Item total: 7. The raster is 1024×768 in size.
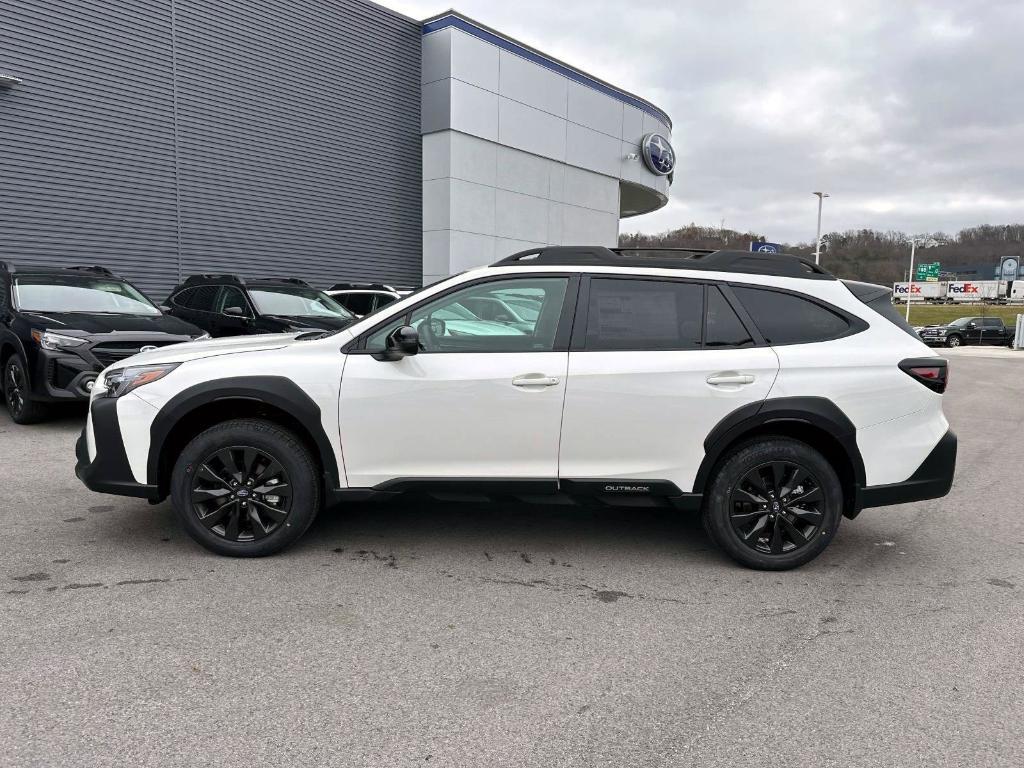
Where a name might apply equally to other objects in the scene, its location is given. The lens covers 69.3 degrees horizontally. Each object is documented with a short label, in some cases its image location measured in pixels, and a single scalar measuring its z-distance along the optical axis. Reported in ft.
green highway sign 211.00
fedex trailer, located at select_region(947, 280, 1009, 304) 351.87
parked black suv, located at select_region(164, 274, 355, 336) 34.88
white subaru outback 13.03
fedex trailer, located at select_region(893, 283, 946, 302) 370.63
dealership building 47.32
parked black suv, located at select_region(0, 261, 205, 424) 24.43
